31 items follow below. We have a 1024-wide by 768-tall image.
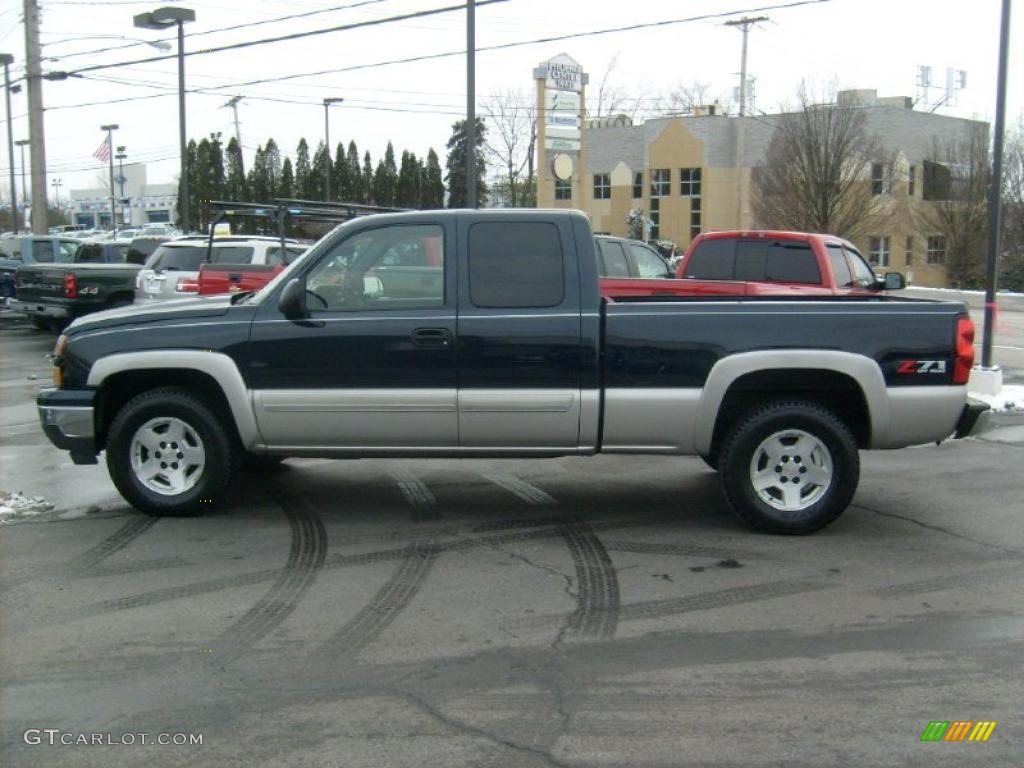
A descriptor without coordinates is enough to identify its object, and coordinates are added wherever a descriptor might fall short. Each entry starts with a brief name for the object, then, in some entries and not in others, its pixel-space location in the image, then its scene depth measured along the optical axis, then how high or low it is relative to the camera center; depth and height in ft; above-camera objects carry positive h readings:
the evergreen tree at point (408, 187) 175.42 +11.55
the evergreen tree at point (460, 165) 160.41 +14.50
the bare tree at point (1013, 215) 146.00 +6.43
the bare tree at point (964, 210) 155.12 +7.65
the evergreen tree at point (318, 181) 175.11 +12.40
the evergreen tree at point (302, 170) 178.88 +15.25
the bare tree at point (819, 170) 140.56 +12.18
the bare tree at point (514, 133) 167.94 +20.07
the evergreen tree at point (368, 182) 179.01 +12.66
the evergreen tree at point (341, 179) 176.92 +12.94
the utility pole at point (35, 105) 85.66 +12.12
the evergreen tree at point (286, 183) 180.55 +12.64
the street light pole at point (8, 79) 109.60 +19.07
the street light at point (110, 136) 177.10 +21.27
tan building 169.27 +15.02
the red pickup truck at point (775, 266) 37.01 -0.28
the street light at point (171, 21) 78.84 +17.74
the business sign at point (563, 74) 111.96 +19.72
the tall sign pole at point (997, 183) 38.24 +2.81
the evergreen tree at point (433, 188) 169.78 +11.18
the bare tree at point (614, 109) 246.27 +35.81
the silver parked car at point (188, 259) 54.60 -0.27
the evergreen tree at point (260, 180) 184.65 +13.45
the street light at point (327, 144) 135.29 +15.32
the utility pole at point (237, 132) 166.38 +20.57
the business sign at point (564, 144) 103.39 +11.15
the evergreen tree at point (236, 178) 181.88 +13.55
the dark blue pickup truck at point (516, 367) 21.06 -2.22
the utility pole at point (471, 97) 55.47 +8.69
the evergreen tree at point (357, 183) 179.24 +12.44
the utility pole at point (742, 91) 139.54 +23.12
